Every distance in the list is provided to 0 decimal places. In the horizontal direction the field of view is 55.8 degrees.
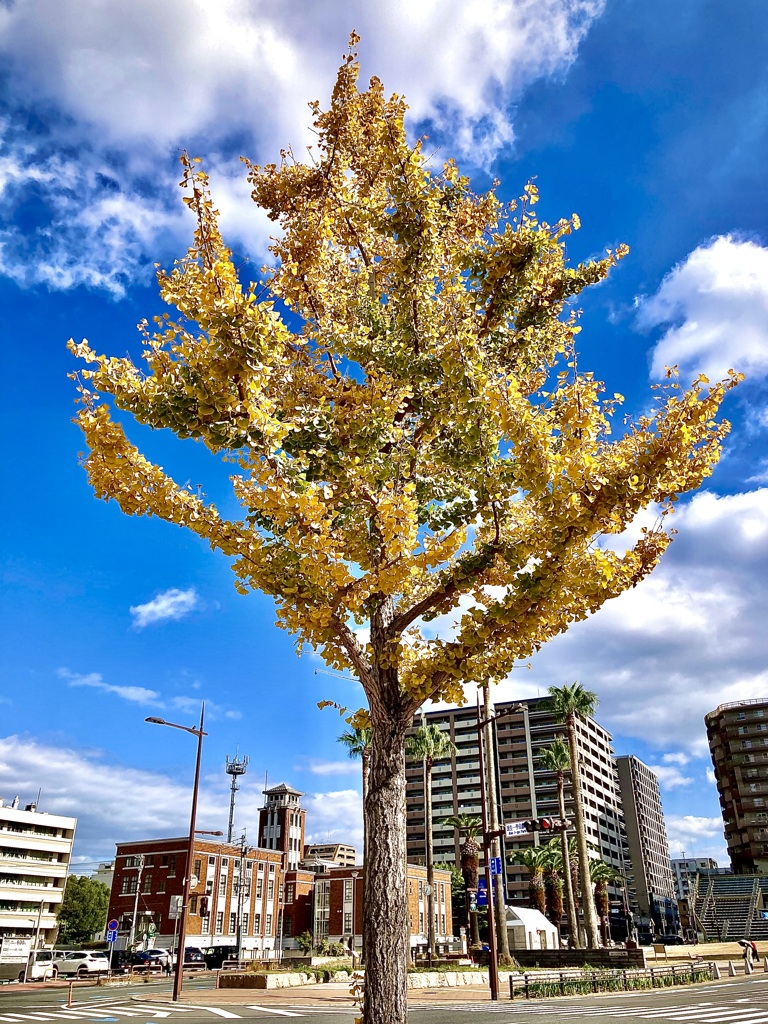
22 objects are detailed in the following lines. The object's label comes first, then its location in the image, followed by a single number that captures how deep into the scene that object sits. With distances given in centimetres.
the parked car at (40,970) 3872
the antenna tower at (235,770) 9062
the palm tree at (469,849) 5453
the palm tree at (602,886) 6468
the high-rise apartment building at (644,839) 12000
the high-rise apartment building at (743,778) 9038
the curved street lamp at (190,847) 2298
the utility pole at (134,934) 5398
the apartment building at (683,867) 14525
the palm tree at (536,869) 6306
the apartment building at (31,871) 6600
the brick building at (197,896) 5900
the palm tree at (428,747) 4366
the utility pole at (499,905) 2900
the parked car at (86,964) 3872
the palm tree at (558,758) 4808
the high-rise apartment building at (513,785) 9906
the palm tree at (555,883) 6391
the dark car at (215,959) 4666
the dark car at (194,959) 4975
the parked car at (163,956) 4526
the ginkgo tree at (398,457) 577
